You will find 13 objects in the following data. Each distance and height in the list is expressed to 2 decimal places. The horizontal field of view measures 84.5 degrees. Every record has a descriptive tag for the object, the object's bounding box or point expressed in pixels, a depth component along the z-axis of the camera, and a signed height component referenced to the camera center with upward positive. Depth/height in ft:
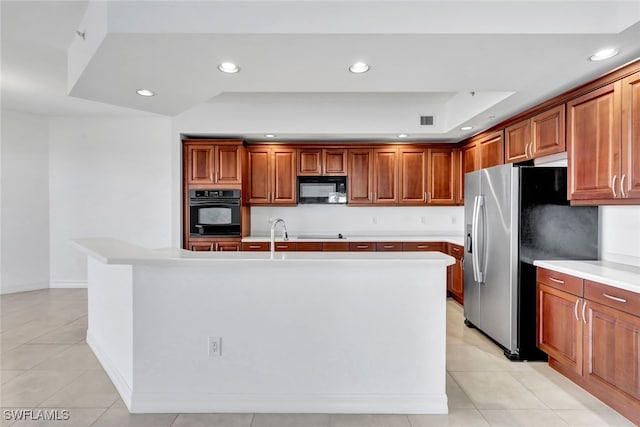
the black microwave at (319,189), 16.85 +1.15
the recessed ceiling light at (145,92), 9.75 +3.40
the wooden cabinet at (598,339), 6.98 -2.86
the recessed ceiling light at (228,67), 7.98 +3.37
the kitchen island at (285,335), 7.45 -2.60
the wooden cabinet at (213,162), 15.93 +2.31
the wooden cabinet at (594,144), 8.32 +1.75
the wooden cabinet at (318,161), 16.84 +2.49
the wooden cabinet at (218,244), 15.97 -1.41
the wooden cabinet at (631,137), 7.77 +1.71
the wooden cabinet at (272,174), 16.81 +1.86
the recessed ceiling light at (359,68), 7.96 +3.37
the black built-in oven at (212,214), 15.96 -0.05
